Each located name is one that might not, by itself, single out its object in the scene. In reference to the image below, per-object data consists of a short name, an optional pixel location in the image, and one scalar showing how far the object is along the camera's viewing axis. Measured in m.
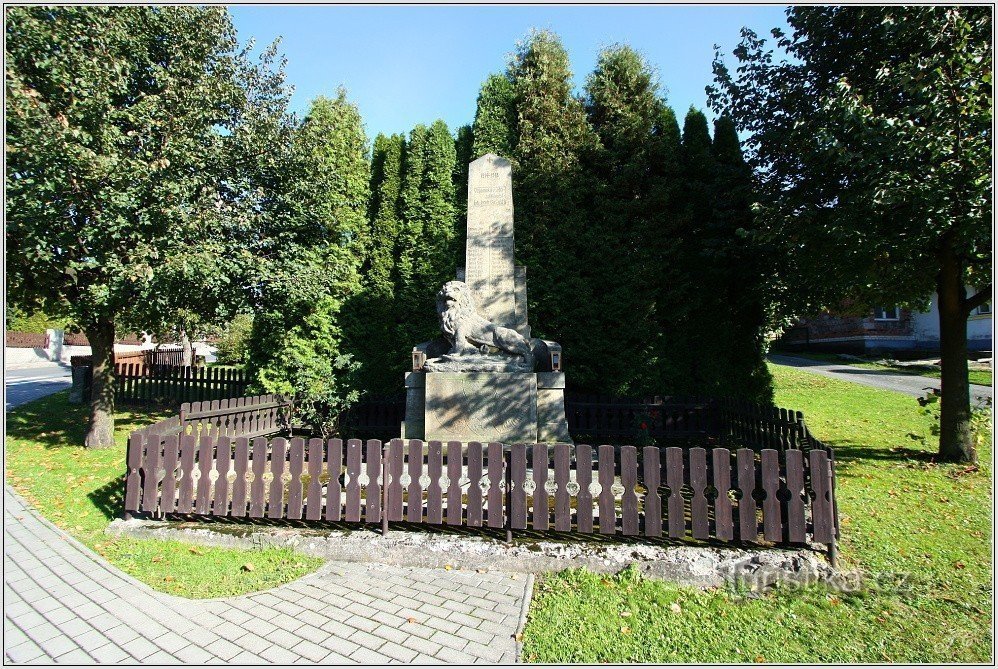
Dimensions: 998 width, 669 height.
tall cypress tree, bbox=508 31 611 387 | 10.15
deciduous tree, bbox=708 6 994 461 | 5.76
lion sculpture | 7.34
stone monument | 7.11
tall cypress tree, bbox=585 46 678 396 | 9.97
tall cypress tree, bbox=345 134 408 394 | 10.68
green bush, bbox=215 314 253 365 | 22.88
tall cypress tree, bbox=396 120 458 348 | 10.74
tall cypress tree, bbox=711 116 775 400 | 9.03
